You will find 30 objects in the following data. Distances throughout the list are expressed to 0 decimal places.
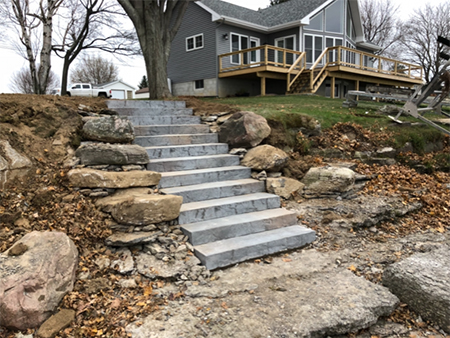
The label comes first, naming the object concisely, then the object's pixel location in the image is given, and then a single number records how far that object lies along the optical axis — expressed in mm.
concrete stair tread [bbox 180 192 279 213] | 4680
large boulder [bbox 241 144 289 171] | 5879
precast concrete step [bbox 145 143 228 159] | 5755
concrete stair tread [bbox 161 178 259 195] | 4902
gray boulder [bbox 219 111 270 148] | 6242
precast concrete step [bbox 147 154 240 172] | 5414
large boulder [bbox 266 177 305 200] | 5625
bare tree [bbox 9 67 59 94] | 51000
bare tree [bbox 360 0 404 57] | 38781
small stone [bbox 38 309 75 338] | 2795
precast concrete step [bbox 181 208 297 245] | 4270
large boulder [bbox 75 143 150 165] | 4746
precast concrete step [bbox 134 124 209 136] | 6305
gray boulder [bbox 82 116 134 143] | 5230
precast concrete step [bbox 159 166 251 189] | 5147
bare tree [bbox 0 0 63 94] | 16656
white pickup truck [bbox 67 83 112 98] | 31319
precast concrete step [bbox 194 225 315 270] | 3982
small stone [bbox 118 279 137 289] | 3445
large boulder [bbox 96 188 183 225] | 4055
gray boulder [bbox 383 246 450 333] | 3115
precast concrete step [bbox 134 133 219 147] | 6036
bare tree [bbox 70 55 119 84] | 53647
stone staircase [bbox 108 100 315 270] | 4285
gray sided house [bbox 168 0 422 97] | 18781
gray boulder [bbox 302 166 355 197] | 5812
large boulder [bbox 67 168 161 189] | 4395
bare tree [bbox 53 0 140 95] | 22047
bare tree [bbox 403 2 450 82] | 34438
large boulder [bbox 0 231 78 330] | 2838
